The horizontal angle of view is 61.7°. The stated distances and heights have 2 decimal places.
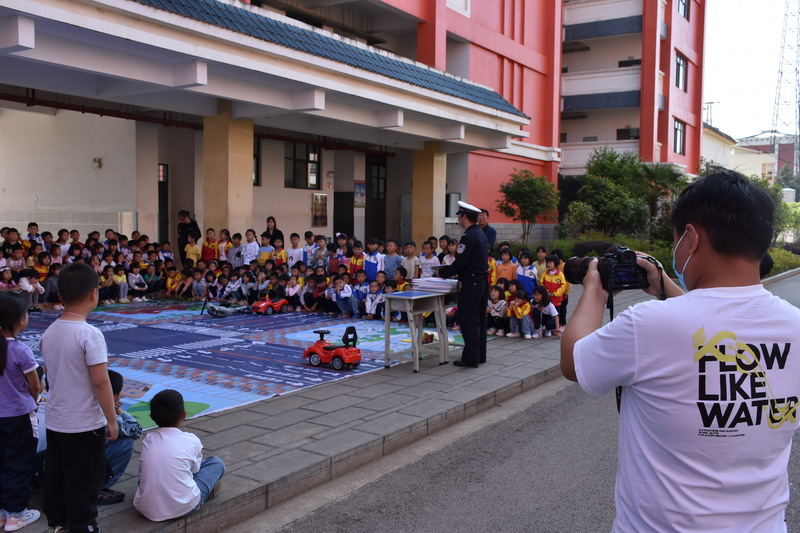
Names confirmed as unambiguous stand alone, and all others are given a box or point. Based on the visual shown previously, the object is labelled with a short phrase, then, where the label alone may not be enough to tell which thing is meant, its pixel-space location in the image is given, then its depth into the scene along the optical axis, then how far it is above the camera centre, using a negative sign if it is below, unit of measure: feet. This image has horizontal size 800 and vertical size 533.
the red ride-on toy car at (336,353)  27.86 -5.31
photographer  5.98 -1.32
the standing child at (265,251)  52.16 -1.98
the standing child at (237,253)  51.03 -2.11
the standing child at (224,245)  50.96 -1.51
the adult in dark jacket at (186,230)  56.35 -0.45
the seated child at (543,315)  36.76 -4.75
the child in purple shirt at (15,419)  13.06 -3.89
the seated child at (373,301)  43.73 -4.87
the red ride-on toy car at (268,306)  44.68 -5.37
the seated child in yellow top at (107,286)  47.88 -4.46
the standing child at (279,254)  51.06 -2.14
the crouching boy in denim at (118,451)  14.26 -4.95
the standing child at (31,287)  43.07 -4.19
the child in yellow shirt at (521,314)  36.52 -4.64
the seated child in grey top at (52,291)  45.34 -4.61
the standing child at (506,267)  41.93 -2.38
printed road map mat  24.40 -5.96
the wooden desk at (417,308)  27.85 -3.41
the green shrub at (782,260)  87.56 -3.88
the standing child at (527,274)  39.83 -2.66
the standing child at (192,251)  55.21 -2.16
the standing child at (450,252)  43.68 -1.58
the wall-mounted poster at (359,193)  80.89 +4.12
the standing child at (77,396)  12.32 -3.22
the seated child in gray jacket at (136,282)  50.24 -4.36
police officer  28.40 -2.07
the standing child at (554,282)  38.68 -3.03
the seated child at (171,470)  13.29 -4.98
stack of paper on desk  29.09 -2.46
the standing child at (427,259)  45.98 -2.19
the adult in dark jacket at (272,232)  53.57 -0.50
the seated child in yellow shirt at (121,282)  48.94 -4.29
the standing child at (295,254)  52.94 -2.20
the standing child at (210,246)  51.78 -1.64
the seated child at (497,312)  37.55 -4.66
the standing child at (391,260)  47.95 -2.33
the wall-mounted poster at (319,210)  75.18 +1.87
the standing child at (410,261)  47.70 -2.39
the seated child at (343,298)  44.65 -4.73
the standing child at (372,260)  47.78 -2.36
